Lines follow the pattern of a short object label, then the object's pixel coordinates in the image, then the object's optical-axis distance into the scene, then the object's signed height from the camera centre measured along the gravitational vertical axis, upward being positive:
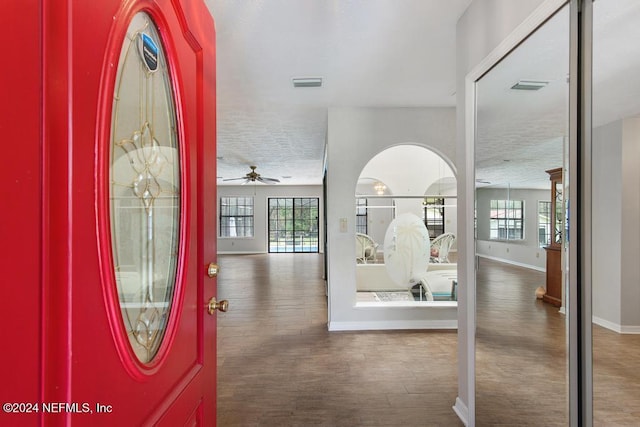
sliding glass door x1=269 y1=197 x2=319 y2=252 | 12.63 -0.36
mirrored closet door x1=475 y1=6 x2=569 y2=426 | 1.38 -0.10
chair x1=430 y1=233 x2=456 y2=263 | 4.62 -0.47
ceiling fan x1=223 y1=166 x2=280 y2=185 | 7.60 +0.87
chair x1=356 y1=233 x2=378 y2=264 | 5.15 -0.55
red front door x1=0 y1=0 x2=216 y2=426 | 0.49 +0.00
